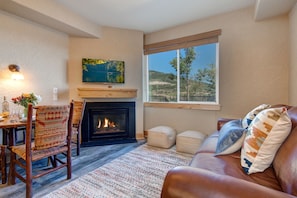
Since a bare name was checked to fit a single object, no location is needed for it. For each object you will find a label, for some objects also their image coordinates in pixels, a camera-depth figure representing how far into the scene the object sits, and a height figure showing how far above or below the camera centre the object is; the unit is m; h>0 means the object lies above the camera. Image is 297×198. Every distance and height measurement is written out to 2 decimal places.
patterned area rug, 1.79 -0.98
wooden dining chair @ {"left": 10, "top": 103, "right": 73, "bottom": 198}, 1.70 -0.44
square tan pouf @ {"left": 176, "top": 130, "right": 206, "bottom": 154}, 2.86 -0.73
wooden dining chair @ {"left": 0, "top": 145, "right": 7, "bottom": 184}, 1.98 -0.76
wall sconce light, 2.61 +0.42
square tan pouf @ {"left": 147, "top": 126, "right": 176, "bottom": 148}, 3.17 -0.73
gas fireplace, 3.49 -0.54
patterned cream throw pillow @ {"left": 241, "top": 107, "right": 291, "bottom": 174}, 1.11 -0.28
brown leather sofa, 0.77 -0.42
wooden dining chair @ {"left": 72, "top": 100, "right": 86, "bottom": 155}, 2.94 -0.31
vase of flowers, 2.25 -0.02
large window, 3.29 +0.57
